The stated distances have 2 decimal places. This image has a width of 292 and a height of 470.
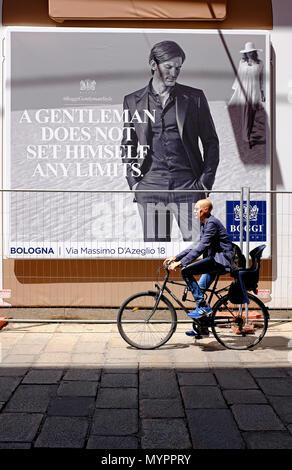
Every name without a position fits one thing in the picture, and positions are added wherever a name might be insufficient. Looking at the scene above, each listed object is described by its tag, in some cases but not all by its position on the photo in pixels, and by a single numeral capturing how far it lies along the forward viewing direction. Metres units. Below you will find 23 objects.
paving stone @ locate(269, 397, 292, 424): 4.43
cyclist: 6.57
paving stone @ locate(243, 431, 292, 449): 3.85
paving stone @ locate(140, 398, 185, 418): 4.48
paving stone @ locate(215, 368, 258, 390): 5.25
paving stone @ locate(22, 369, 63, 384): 5.38
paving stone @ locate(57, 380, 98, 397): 5.02
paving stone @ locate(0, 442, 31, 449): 3.81
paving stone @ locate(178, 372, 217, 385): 5.37
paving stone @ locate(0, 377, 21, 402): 4.95
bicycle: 6.55
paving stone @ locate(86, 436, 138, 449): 3.84
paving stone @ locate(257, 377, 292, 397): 5.06
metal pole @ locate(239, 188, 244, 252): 7.61
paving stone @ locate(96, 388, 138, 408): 4.74
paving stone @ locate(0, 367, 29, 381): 5.58
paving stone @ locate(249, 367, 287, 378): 5.59
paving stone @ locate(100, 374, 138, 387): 5.31
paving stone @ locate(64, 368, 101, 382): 5.49
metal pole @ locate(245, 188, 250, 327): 7.54
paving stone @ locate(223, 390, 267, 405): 4.84
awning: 8.37
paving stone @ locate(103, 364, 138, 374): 5.72
